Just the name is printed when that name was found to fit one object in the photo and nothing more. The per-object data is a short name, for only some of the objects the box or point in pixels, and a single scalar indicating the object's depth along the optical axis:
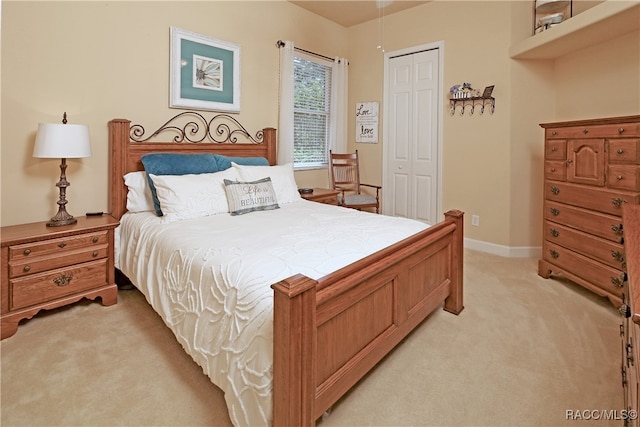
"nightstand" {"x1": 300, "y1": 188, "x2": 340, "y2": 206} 3.79
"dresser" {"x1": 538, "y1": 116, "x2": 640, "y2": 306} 2.39
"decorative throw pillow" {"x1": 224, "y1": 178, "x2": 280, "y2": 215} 2.67
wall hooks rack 3.71
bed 1.19
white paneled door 4.22
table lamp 2.31
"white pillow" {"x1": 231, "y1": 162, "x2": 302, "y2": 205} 3.02
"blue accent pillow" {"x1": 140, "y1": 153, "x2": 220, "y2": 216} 2.79
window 4.41
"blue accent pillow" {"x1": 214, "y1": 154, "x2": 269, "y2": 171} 3.24
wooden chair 4.49
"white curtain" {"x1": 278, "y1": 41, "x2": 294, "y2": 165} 4.03
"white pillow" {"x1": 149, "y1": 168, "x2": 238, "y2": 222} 2.50
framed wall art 3.19
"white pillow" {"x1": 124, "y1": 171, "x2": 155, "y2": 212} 2.85
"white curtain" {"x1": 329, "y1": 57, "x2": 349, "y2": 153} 4.71
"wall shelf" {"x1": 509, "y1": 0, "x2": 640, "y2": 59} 2.57
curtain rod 4.01
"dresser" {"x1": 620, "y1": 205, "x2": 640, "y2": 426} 0.83
